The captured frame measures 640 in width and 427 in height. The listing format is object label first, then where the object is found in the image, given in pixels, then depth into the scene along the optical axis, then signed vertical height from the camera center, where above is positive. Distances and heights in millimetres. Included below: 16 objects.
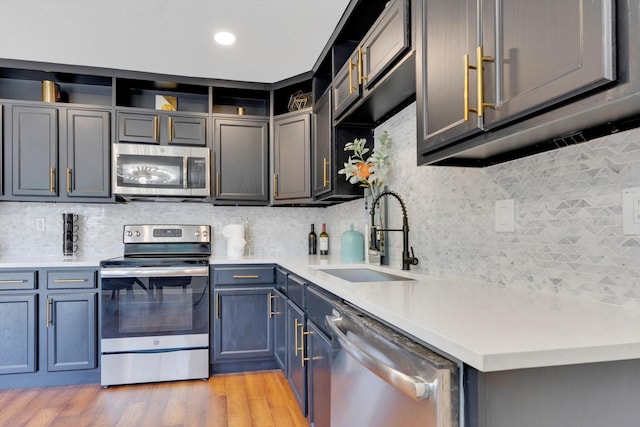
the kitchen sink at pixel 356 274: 2117 -307
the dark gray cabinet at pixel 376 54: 1561 +745
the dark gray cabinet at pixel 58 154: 2918 +494
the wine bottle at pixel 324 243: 3338 -209
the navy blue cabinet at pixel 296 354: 2037 -748
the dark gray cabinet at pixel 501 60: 746 +366
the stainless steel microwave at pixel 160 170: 3018 +376
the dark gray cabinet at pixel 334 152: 2617 +444
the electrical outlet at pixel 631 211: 959 +13
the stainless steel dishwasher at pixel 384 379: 754 -364
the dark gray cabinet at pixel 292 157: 3098 +492
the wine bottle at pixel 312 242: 3527 -213
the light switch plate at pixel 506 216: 1377 +4
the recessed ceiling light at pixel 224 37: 2457 +1145
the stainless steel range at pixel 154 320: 2680 -691
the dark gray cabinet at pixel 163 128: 3066 +715
